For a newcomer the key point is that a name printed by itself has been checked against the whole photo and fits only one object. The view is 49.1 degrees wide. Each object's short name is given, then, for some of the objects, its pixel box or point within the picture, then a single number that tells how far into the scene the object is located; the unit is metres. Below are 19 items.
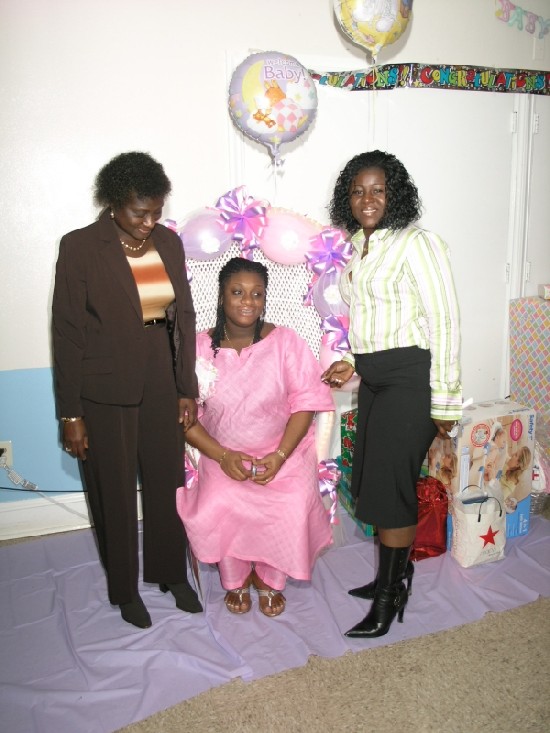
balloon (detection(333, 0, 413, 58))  2.48
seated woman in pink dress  2.17
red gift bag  2.57
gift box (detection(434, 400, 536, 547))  2.66
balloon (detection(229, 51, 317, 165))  2.43
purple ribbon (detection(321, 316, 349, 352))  2.31
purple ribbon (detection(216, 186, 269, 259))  2.31
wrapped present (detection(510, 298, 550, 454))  3.20
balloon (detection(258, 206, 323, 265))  2.33
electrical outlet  2.83
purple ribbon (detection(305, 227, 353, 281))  2.29
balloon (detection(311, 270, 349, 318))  2.31
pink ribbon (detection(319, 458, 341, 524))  2.42
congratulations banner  2.88
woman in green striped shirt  1.87
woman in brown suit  1.90
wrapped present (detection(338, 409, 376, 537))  2.99
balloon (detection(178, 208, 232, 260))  2.29
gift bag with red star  2.48
